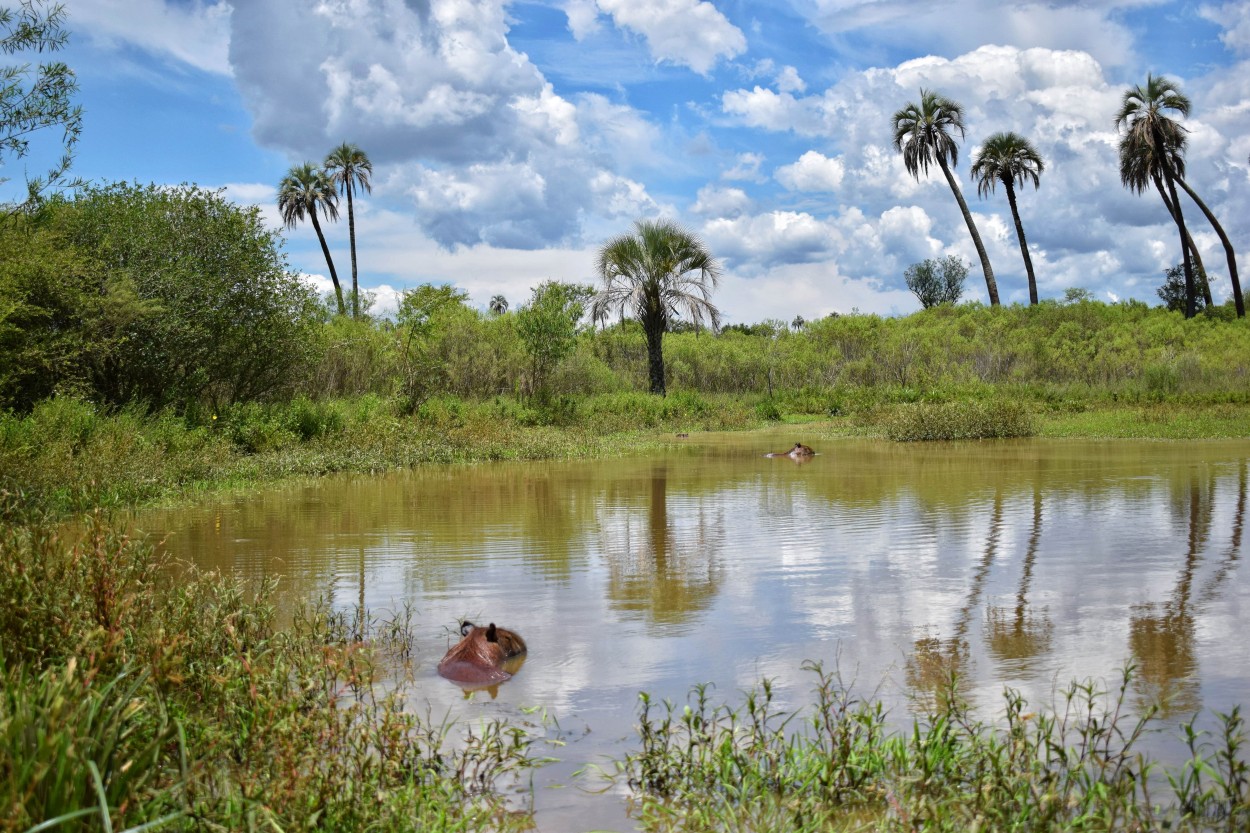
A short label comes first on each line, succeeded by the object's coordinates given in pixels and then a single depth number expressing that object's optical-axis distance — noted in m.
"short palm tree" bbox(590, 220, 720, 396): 35.75
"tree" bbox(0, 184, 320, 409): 18.44
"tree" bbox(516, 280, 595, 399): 33.02
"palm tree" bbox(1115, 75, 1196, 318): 44.22
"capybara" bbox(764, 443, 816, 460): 22.02
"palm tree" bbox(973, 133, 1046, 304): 49.62
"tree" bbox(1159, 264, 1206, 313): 55.03
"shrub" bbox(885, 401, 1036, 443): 26.69
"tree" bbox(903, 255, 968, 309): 75.56
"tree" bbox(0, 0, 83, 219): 12.45
